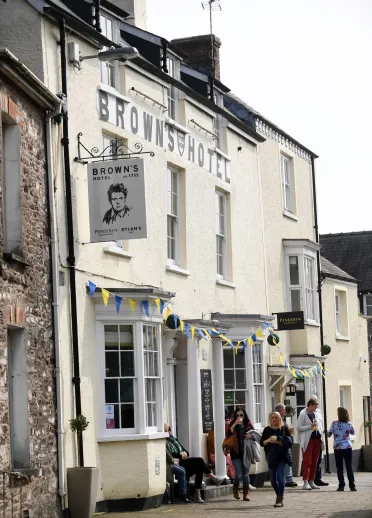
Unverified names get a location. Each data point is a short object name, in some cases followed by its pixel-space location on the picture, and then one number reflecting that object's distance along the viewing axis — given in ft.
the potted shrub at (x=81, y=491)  57.72
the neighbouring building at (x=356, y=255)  153.17
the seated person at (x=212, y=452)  77.92
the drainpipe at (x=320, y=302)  104.73
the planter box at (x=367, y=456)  116.88
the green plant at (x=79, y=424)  59.06
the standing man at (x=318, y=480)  83.84
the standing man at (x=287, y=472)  81.20
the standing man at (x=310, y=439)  77.15
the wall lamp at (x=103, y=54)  59.41
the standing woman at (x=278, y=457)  65.04
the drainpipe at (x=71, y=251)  60.23
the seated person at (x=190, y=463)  69.56
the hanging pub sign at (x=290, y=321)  92.38
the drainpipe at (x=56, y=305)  58.18
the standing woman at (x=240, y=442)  68.94
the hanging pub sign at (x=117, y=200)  60.13
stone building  51.70
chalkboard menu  78.28
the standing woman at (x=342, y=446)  76.89
